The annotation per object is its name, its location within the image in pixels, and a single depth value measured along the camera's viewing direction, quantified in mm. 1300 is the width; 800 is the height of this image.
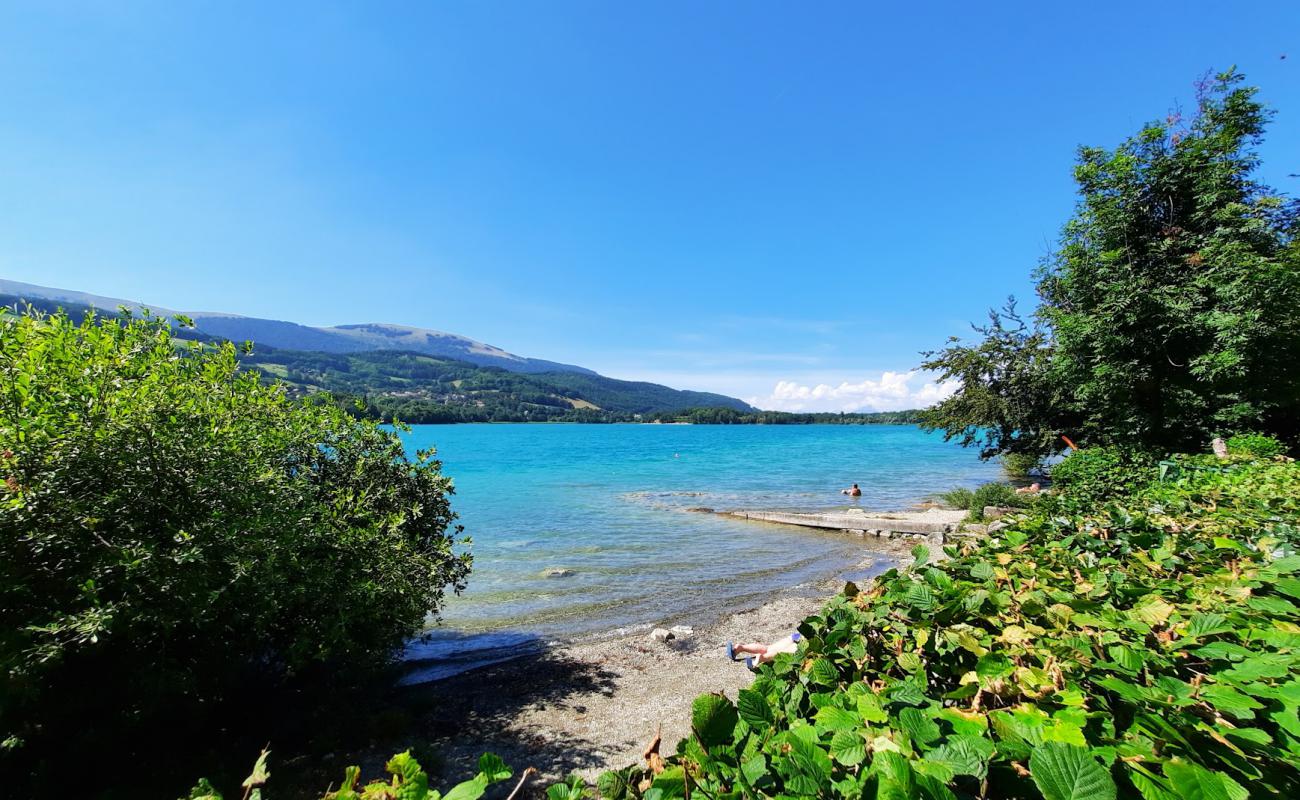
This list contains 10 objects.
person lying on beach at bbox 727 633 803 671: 5837
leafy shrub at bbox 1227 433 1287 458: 10523
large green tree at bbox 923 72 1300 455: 13312
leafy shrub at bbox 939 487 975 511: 27069
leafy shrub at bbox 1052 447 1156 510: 9977
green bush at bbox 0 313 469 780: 4480
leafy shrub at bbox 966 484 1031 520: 22031
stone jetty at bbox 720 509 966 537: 22734
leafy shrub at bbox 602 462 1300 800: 1250
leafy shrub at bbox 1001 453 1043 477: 31930
